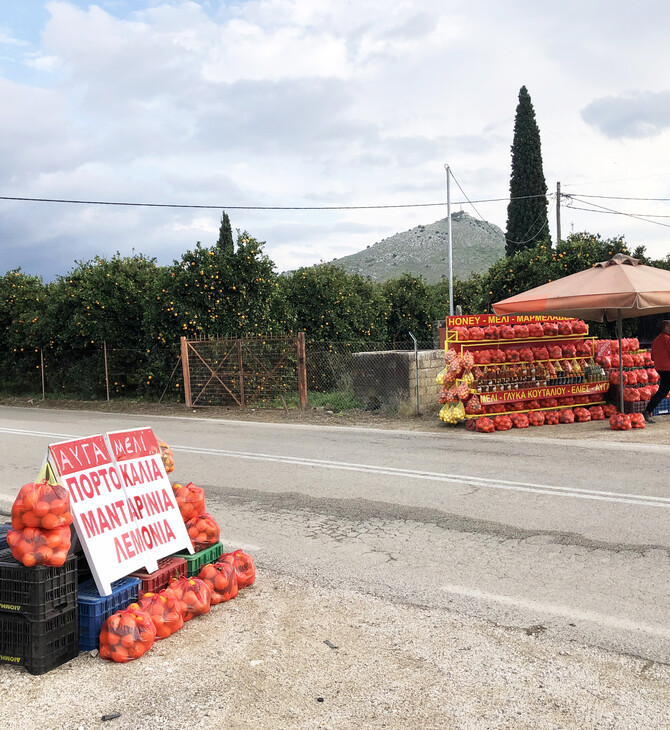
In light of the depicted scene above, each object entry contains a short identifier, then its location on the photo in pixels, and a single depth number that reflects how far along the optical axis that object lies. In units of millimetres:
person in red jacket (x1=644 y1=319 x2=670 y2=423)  12398
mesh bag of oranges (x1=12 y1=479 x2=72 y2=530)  3834
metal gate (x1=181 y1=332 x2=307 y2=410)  17109
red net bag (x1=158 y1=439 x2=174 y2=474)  5324
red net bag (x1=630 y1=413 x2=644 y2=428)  12038
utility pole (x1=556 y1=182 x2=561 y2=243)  35969
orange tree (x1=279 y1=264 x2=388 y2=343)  22875
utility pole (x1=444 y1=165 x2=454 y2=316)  27875
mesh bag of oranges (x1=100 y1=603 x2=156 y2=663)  3963
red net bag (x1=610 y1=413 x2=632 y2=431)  11930
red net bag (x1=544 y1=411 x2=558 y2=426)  12930
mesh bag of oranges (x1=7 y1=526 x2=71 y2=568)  3754
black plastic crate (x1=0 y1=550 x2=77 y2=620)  3762
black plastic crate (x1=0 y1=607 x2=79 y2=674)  3812
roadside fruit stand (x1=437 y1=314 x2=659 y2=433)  12586
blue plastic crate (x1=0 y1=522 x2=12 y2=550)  4338
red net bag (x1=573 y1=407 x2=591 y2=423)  13109
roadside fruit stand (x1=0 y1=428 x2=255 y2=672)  3824
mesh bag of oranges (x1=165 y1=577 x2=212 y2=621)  4465
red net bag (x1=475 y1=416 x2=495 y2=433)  12227
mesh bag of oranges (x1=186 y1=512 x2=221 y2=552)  5238
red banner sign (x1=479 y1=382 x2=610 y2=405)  12633
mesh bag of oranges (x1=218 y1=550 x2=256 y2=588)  4949
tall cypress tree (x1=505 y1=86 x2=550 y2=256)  35188
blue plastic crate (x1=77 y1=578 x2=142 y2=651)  4090
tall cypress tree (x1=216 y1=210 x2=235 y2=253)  36531
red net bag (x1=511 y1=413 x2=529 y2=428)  12566
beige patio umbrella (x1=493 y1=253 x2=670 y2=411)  11461
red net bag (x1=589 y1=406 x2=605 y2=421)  13250
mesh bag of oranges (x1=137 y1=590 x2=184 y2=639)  4223
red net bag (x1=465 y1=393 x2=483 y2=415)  12539
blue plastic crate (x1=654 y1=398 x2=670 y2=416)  13469
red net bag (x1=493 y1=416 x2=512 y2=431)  12406
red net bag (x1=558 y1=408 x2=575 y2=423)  12984
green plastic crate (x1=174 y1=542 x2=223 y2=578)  4883
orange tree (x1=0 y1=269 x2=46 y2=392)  23266
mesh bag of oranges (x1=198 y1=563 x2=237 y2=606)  4742
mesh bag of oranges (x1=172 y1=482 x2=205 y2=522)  5215
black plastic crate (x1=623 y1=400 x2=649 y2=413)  12742
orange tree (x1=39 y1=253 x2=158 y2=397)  20312
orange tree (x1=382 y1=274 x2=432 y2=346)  29094
